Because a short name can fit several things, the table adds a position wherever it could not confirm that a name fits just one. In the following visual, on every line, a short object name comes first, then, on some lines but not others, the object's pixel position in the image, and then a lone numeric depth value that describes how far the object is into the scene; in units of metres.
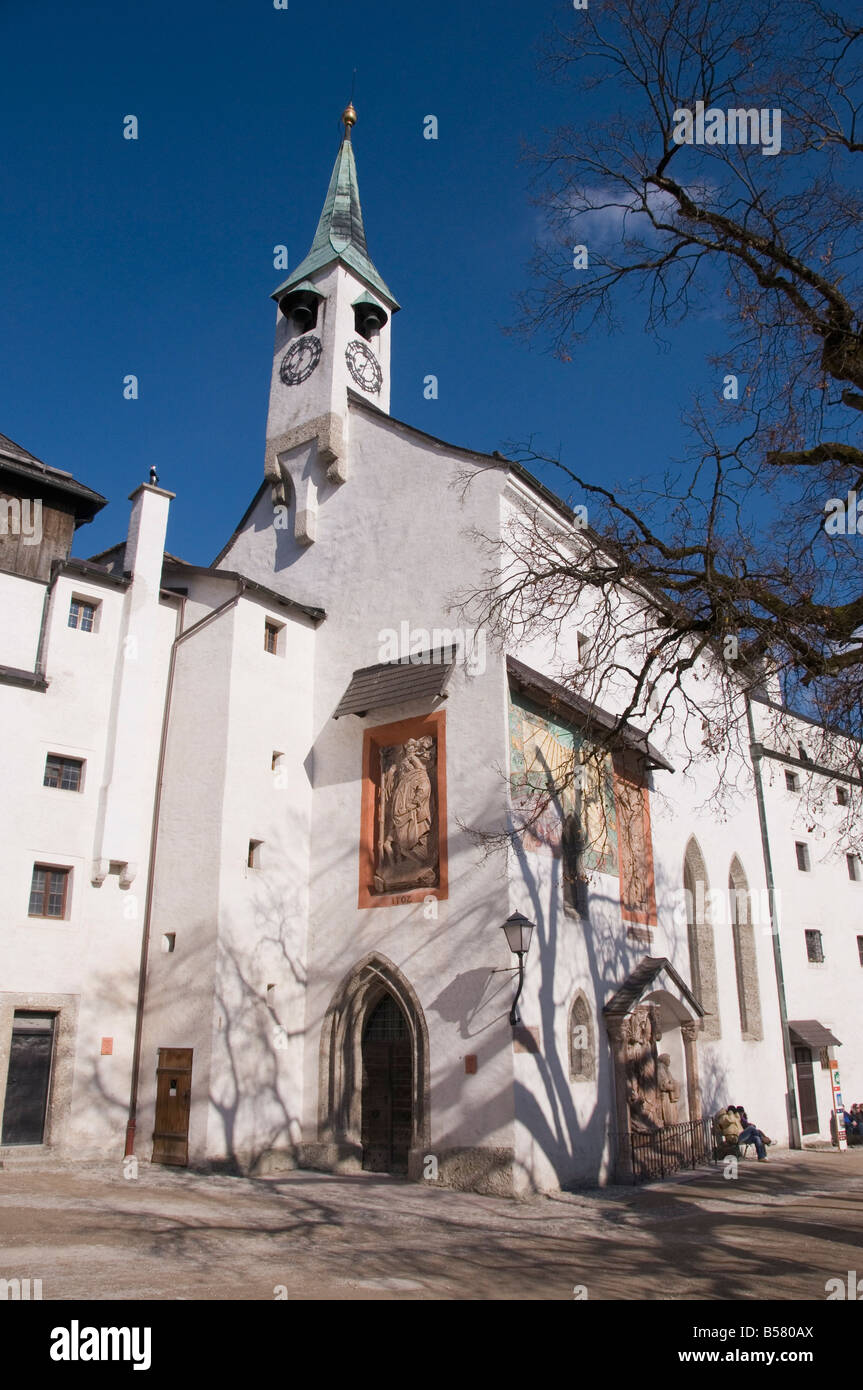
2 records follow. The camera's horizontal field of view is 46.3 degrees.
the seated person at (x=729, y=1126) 20.58
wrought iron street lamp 14.33
